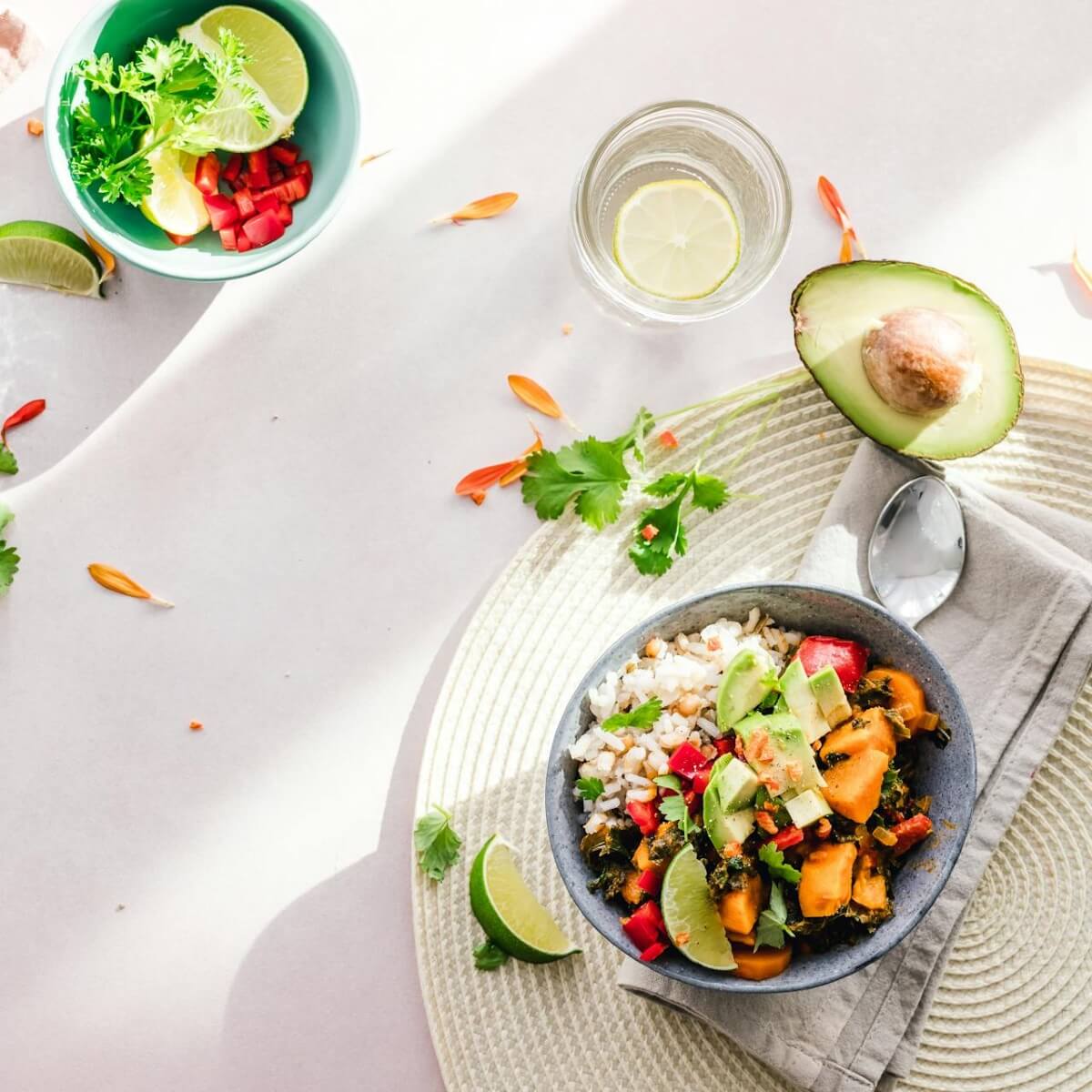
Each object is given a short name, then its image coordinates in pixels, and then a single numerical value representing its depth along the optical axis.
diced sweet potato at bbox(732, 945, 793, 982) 0.85
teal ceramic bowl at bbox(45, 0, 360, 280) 0.88
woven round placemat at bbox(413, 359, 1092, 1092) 0.91
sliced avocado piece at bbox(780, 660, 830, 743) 0.84
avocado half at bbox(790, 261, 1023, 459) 0.88
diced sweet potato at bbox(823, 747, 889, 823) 0.84
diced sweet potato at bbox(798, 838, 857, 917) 0.84
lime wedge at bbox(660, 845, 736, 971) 0.84
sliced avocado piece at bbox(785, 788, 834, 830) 0.83
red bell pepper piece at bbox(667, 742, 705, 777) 0.85
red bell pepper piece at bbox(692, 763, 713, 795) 0.85
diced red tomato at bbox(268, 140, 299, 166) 0.91
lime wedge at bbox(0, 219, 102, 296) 0.92
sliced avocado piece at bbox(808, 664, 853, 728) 0.84
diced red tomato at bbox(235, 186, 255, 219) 0.91
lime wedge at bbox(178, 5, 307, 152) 0.89
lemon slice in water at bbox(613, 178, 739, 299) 0.91
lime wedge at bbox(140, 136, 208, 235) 0.89
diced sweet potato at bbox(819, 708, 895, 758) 0.85
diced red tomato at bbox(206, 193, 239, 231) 0.91
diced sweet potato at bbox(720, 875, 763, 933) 0.84
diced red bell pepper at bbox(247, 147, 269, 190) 0.91
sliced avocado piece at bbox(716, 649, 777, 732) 0.85
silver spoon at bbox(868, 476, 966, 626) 0.89
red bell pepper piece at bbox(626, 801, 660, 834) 0.85
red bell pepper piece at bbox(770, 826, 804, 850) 0.84
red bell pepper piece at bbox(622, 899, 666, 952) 0.84
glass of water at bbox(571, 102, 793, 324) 0.90
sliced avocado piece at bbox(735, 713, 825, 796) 0.83
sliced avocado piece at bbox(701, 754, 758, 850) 0.83
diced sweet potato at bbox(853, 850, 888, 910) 0.85
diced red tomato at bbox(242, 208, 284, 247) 0.91
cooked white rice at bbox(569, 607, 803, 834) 0.86
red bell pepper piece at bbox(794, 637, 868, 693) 0.87
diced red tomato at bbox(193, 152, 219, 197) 0.90
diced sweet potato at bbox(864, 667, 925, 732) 0.86
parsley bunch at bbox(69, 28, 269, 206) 0.88
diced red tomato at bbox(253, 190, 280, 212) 0.91
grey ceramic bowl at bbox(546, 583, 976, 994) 0.84
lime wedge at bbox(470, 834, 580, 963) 0.89
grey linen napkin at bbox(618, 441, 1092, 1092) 0.89
